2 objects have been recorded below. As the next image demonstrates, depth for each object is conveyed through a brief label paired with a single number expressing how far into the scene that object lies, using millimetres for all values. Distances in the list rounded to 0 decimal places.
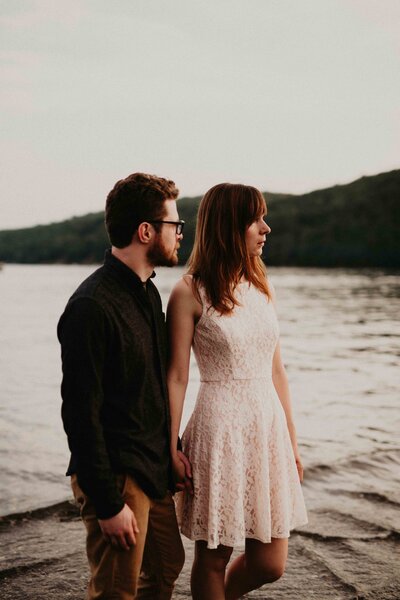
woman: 2955
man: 2359
